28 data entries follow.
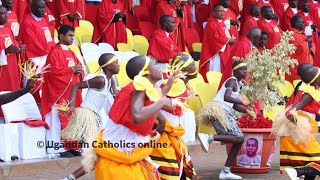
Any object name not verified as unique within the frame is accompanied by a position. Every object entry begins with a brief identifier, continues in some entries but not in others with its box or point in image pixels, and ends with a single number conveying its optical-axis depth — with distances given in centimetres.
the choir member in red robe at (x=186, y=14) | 1628
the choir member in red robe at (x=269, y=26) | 1661
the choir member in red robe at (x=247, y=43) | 1374
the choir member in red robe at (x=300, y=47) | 1650
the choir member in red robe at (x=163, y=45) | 1405
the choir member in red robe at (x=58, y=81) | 1082
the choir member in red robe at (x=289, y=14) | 1806
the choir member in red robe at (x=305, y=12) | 1803
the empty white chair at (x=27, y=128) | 1048
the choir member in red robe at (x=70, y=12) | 1429
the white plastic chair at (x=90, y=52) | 1319
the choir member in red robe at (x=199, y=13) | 1761
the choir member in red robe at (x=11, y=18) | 1237
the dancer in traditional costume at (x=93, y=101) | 980
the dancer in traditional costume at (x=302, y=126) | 886
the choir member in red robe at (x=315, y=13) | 1864
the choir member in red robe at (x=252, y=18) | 1680
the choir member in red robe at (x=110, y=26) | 1502
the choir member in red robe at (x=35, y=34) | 1210
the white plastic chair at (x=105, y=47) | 1359
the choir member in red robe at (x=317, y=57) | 1727
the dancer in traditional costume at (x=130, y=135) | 650
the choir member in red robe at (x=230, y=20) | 1621
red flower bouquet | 1072
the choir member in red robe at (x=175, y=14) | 1562
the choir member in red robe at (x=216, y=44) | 1557
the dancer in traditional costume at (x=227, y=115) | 1014
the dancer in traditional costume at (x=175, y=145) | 824
